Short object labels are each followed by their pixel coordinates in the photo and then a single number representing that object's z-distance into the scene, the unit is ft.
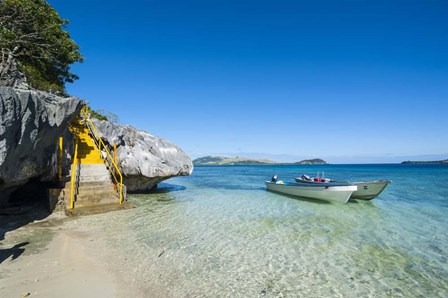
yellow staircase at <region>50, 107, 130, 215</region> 35.70
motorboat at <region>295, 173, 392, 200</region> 52.90
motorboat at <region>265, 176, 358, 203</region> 49.90
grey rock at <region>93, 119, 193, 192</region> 51.60
